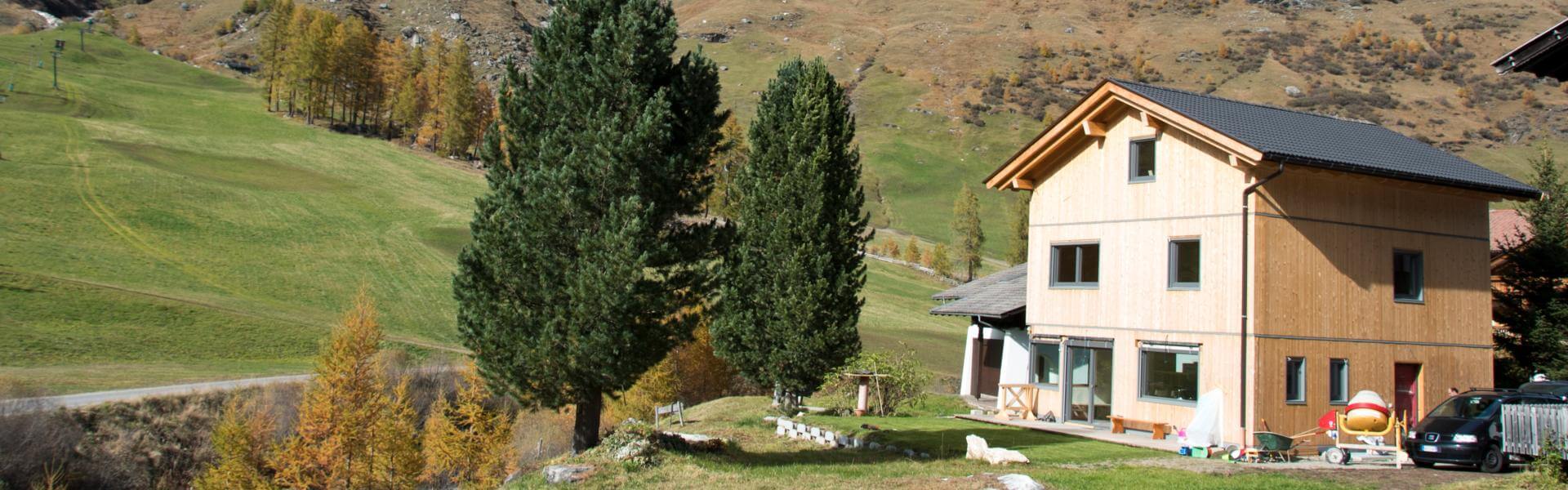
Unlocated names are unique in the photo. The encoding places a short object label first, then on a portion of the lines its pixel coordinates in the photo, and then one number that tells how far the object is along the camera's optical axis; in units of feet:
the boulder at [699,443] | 57.67
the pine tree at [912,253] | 307.58
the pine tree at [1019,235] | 286.25
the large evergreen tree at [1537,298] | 83.25
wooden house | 64.18
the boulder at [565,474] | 50.19
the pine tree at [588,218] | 53.01
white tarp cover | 62.28
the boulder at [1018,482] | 42.19
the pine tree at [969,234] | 301.63
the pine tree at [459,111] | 308.19
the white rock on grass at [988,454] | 52.60
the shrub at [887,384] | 88.28
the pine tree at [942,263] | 293.02
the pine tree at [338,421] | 86.43
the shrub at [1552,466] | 34.55
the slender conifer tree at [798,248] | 87.15
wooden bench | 67.77
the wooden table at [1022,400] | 81.00
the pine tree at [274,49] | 333.83
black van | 50.78
